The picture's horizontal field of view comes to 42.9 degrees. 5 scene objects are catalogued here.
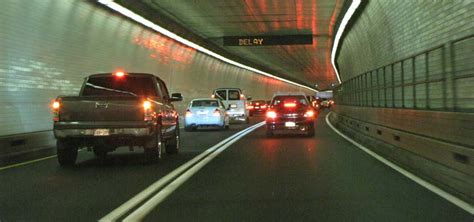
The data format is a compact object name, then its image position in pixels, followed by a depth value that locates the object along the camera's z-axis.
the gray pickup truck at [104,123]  12.51
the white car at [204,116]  28.70
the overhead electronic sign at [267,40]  36.69
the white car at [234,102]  37.72
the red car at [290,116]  22.47
